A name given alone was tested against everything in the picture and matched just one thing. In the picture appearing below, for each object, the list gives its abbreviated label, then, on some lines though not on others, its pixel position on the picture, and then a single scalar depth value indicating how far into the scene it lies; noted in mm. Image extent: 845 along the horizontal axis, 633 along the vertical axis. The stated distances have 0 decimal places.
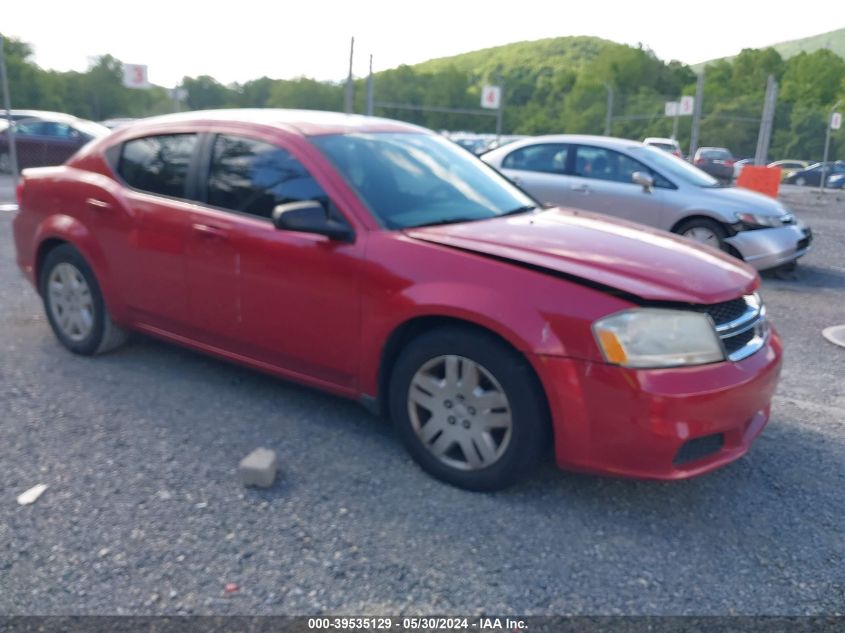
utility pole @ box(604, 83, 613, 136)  23150
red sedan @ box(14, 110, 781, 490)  3160
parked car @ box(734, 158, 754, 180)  30981
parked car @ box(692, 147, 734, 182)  24141
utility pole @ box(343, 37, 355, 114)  11188
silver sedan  8422
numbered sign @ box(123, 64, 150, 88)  18812
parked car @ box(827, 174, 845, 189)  28188
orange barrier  17344
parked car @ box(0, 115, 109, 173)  18281
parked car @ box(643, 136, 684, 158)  30328
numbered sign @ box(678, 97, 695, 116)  28031
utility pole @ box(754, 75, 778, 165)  20719
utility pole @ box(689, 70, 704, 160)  20703
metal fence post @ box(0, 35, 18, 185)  10906
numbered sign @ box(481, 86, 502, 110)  23078
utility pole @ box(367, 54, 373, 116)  13242
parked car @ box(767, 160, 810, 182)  35675
